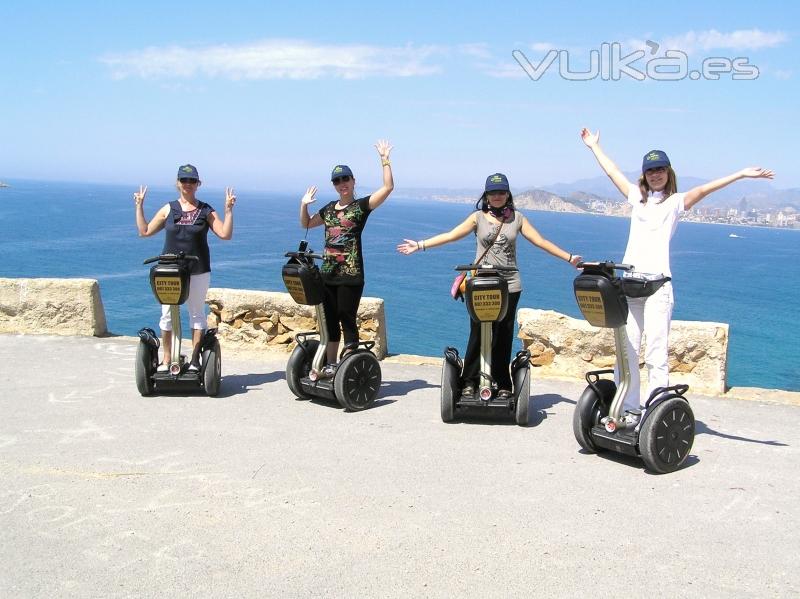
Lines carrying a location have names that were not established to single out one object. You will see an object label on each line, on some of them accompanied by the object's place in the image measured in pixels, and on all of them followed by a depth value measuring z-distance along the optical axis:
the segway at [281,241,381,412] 6.55
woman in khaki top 6.12
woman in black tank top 6.95
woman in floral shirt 6.70
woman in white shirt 5.23
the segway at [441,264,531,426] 5.82
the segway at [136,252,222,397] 6.66
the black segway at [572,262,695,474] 4.95
